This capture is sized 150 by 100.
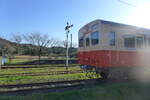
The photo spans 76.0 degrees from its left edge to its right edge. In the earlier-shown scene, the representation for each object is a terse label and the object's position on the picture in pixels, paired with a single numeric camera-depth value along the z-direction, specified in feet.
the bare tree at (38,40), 80.89
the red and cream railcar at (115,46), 16.03
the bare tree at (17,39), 91.06
